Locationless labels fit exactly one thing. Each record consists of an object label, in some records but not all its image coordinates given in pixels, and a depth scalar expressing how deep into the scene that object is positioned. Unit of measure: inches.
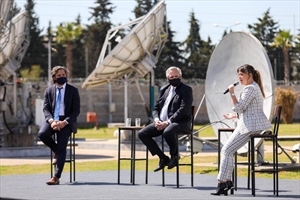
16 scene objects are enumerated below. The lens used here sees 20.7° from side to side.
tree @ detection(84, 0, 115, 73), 3467.0
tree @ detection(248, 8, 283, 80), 3612.2
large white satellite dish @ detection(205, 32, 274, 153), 663.8
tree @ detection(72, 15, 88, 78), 3496.6
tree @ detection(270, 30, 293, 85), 3216.0
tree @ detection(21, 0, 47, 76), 3390.7
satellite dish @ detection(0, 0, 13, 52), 911.0
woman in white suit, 446.0
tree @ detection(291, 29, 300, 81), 3393.2
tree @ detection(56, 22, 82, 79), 3289.9
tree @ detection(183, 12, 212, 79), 3494.1
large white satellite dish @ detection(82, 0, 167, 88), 1122.0
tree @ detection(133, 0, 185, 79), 3358.5
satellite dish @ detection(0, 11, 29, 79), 1190.3
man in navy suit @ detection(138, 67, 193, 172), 494.9
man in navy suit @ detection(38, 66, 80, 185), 521.7
